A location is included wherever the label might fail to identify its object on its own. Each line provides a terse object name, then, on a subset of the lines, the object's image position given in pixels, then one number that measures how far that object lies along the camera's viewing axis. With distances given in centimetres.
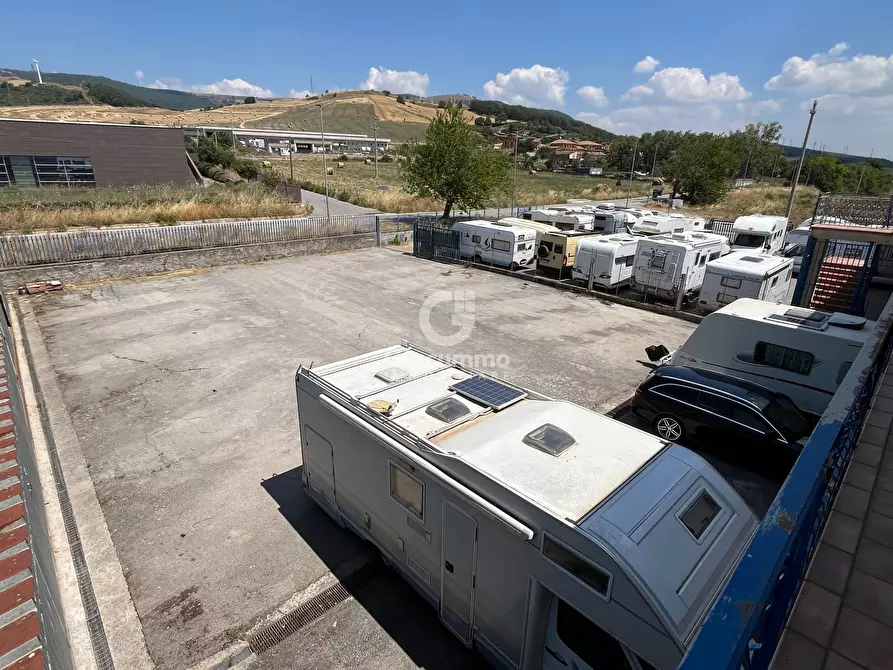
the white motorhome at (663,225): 2677
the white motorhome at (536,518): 350
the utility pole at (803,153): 2706
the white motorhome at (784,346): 931
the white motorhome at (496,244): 2334
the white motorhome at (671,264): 1812
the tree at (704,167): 5603
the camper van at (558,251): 2209
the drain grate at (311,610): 539
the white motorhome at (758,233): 2412
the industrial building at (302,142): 11612
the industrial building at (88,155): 3750
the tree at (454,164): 3064
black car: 823
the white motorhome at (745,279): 1590
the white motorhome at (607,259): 1959
